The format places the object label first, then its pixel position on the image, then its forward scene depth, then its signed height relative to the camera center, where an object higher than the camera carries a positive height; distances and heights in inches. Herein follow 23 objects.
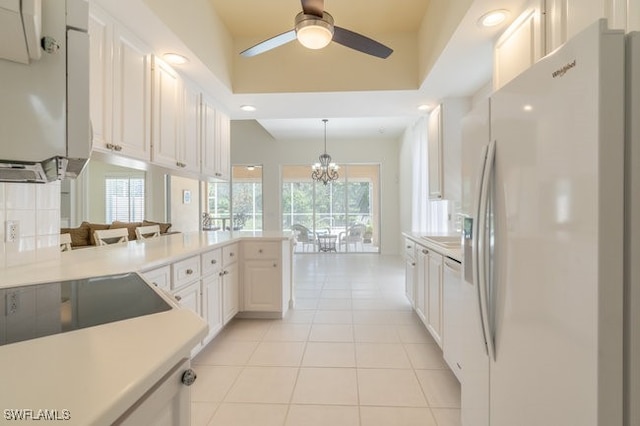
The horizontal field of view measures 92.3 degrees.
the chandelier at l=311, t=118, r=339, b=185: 267.6 +38.6
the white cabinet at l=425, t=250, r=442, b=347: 92.4 -27.4
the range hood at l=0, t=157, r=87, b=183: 39.2 +5.7
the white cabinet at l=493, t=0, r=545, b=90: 67.8 +40.6
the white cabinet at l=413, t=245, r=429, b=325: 108.3 -26.6
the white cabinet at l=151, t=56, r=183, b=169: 95.5 +32.3
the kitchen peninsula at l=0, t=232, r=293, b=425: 18.7 -11.3
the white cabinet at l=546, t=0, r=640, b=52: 43.9 +34.0
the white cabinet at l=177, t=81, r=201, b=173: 113.1 +31.0
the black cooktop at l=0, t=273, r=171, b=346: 29.8 -11.2
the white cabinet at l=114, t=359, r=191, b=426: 23.7 -16.5
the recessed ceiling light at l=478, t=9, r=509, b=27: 75.4 +48.8
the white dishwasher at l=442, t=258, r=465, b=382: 73.7 -26.4
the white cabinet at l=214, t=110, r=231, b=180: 144.6 +32.1
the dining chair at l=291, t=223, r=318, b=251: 337.1 -26.0
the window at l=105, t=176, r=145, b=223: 175.5 +7.9
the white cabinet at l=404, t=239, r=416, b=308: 129.0 -26.1
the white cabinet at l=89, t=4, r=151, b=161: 71.6 +32.0
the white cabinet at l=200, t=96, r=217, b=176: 129.2 +32.1
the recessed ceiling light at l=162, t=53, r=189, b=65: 98.4 +50.1
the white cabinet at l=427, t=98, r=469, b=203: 129.5 +26.8
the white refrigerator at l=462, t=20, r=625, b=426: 28.9 -3.4
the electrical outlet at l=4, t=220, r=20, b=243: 58.5 -3.7
